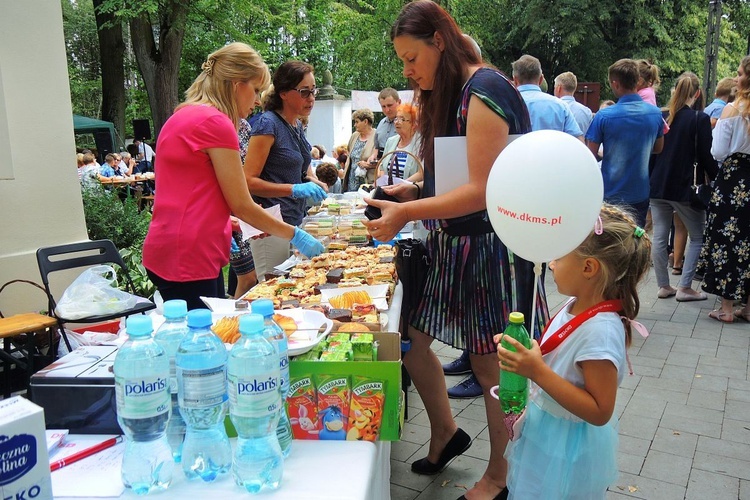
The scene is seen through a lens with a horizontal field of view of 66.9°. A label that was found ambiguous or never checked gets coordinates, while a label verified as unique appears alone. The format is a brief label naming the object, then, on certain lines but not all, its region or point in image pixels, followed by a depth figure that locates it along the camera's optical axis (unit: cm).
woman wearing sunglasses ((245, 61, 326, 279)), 334
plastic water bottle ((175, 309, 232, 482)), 126
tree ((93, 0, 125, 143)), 1620
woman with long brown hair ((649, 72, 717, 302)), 536
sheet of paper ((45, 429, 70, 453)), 141
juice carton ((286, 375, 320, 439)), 152
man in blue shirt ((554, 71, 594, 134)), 667
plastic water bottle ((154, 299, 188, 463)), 137
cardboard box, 152
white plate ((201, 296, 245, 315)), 207
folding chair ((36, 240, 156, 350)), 323
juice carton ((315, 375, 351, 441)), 152
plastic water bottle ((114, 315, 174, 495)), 121
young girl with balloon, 158
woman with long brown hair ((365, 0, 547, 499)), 200
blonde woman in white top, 444
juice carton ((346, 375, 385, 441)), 153
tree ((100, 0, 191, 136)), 1245
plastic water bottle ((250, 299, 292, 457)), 139
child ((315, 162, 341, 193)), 507
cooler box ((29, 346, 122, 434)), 149
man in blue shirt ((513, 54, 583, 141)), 500
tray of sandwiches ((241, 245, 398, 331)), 217
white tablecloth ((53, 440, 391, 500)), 127
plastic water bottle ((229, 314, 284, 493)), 123
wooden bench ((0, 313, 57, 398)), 313
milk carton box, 94
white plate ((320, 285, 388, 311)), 240
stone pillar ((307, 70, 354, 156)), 1203
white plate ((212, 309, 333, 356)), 161
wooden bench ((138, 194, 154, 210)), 1311
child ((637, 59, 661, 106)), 546
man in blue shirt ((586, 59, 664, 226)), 493
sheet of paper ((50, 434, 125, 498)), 128
